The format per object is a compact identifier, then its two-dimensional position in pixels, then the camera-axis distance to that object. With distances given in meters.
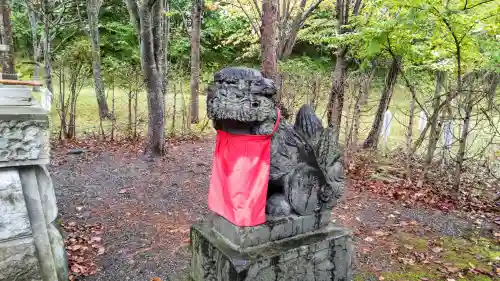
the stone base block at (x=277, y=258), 2.13
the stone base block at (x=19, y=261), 2.33
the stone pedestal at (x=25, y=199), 2.30
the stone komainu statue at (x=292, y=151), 2.02
